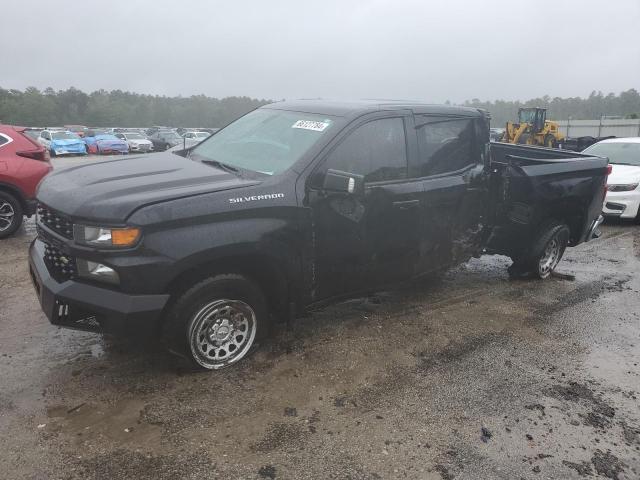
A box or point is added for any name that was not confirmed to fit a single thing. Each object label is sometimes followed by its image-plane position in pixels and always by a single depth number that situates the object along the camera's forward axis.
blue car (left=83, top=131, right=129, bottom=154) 31.56
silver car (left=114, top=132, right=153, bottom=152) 33.62
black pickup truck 3.02
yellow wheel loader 25.23
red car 6.95
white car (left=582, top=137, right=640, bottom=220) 9.13
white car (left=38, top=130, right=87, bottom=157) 29.06
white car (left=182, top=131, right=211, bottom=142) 36.62
